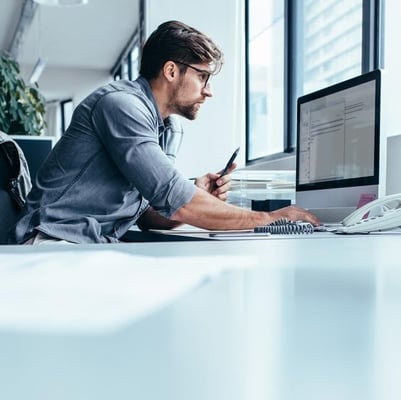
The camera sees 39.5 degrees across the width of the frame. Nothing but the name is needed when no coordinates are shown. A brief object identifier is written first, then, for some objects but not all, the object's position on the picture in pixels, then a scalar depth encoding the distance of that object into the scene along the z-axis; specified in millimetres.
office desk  221
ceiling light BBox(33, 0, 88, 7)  3945
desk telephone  1247
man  1485
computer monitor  1491
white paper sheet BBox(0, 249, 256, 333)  333
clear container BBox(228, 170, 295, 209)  2150
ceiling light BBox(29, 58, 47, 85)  6805
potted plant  3725
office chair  1620
